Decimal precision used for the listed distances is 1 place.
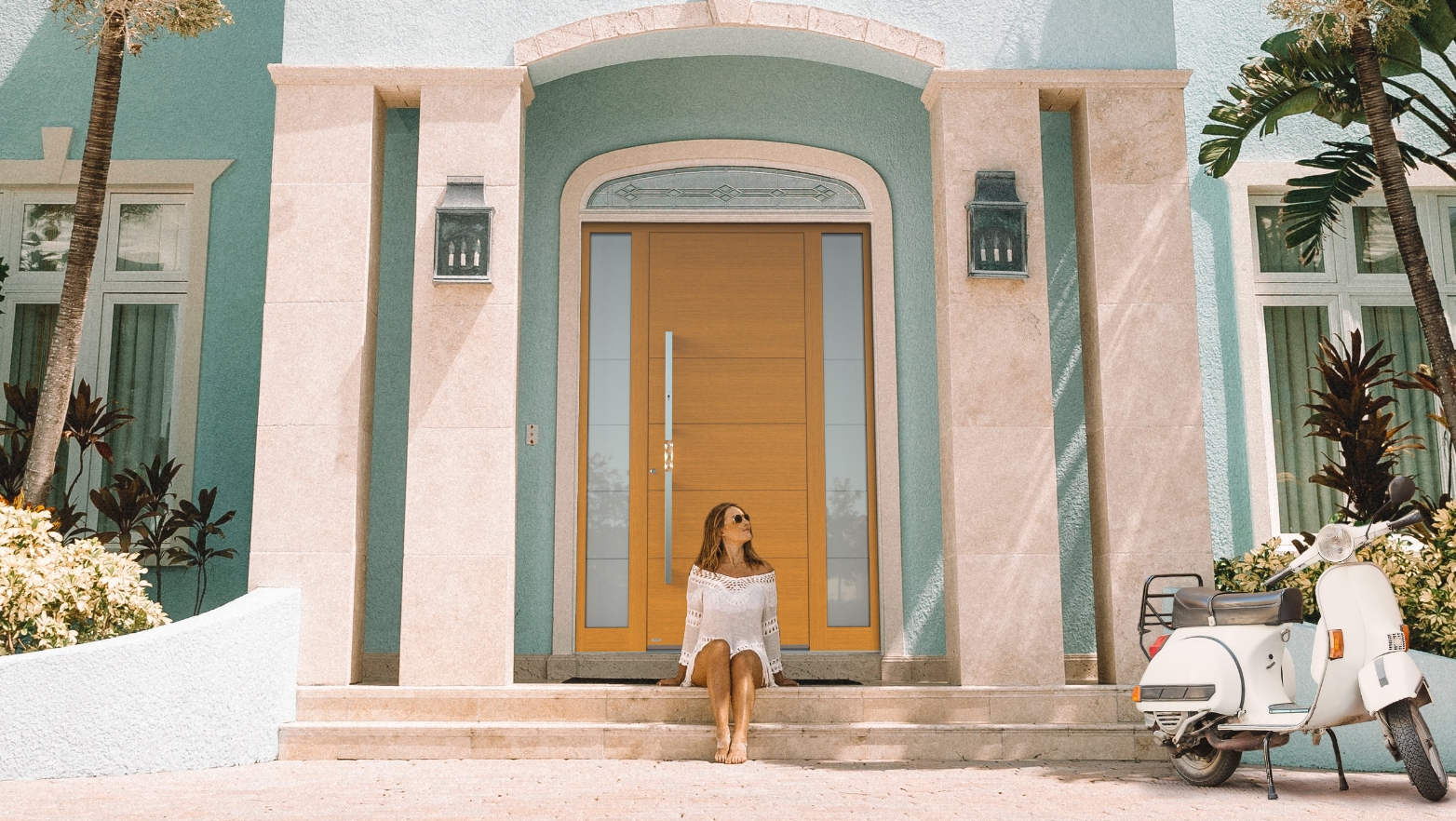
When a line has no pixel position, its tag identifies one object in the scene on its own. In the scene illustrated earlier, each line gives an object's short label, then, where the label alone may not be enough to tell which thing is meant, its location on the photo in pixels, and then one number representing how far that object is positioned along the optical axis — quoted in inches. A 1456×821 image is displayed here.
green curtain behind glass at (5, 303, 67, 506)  304.7
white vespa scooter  176.9
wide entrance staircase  225.1
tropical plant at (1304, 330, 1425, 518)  261.1
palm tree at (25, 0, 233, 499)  244.4
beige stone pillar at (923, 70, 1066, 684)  241.9
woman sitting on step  224.8
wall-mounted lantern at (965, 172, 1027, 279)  251.0
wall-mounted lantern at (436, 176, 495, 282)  248.8
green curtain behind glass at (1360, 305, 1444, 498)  302.4
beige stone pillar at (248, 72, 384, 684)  241.0
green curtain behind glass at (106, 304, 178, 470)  302.0
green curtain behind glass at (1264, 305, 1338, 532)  299.3
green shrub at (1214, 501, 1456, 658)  212.4
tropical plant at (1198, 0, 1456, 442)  237.0
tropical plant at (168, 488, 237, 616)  275.7
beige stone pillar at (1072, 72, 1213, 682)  244.8
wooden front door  288.0
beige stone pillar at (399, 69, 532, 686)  239.5
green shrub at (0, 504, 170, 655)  209.8
